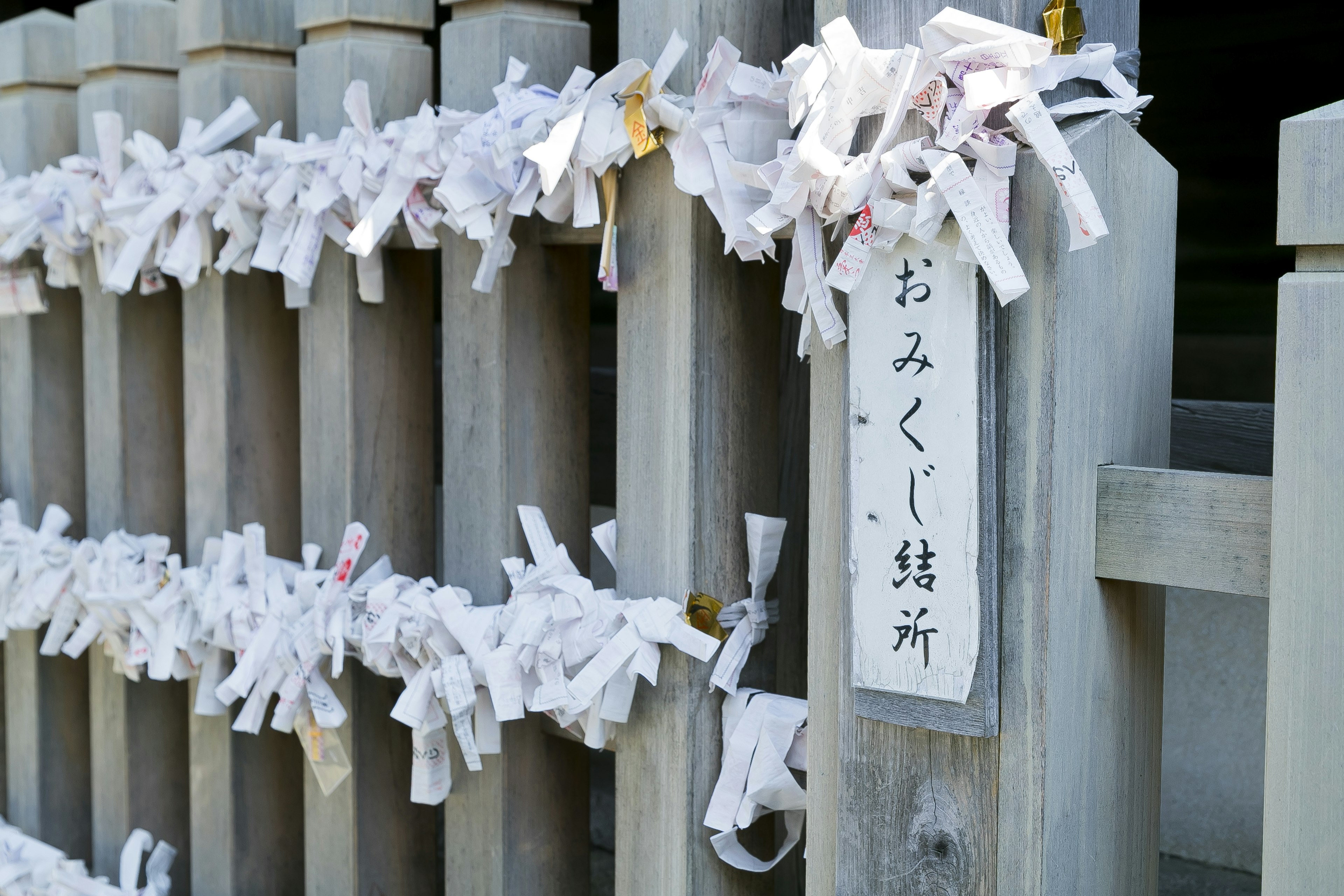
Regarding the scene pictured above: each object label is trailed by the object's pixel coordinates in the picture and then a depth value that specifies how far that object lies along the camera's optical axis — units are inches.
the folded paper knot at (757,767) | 44.1
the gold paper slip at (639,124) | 43.5
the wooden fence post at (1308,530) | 30.8
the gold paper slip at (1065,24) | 34.8
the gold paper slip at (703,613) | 45.4
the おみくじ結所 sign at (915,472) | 34.6
